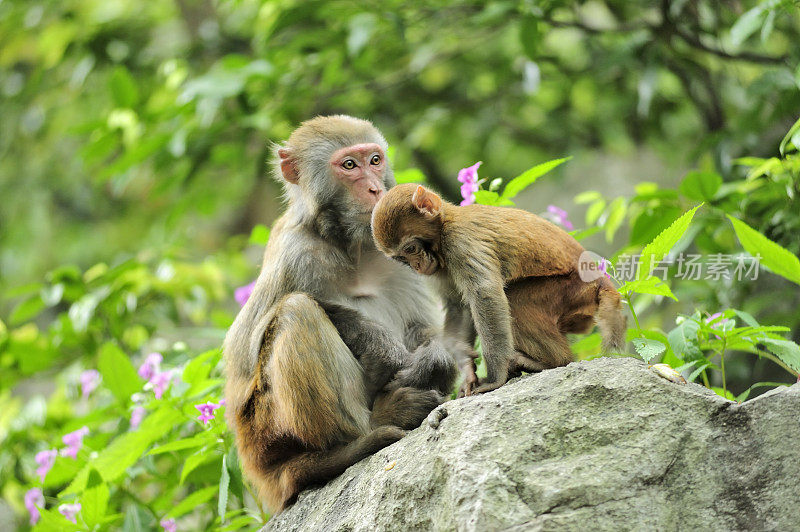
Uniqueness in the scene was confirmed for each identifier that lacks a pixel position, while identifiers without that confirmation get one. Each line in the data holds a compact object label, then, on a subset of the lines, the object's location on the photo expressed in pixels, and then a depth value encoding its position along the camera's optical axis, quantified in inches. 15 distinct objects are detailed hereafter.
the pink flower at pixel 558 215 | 407.8
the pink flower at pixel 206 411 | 365.4
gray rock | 220.2
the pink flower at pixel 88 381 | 500.7
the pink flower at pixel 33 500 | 425.1
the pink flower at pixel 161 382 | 392.8
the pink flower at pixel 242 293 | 437.4
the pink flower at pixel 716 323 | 316.2
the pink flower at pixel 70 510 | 357.4
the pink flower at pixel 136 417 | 412.8
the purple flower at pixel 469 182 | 384.5
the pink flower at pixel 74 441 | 417.7
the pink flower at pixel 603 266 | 318.1
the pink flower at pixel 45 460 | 431.7
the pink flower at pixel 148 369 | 425.1
